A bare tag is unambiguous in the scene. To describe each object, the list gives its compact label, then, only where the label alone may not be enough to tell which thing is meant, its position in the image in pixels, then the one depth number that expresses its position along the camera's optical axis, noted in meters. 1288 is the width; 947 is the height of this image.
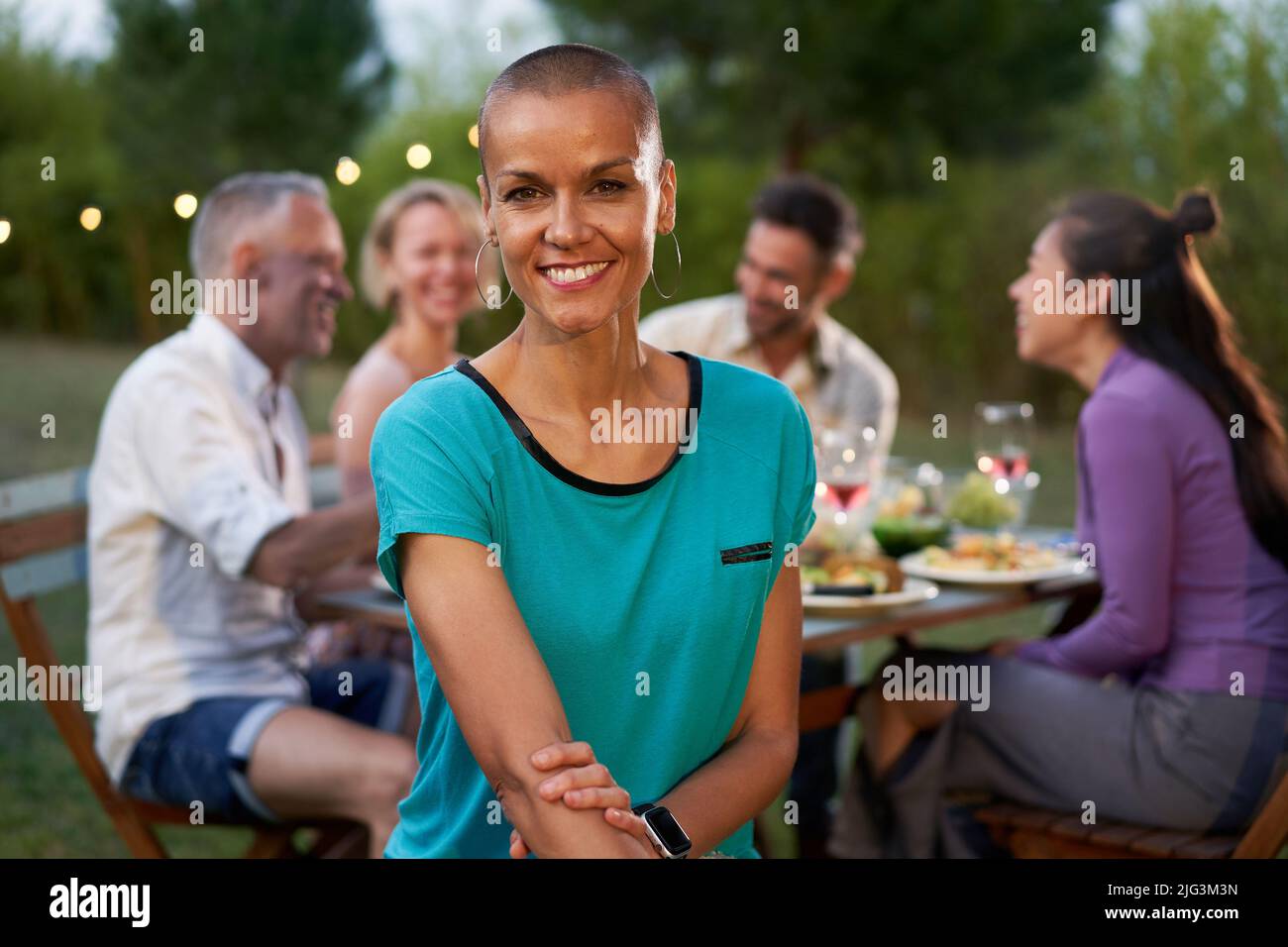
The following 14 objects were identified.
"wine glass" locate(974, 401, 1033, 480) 3.87
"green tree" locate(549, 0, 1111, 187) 9.72
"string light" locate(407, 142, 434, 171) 3.07
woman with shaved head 1.76
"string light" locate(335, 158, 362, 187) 3.29
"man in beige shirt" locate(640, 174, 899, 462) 4.79
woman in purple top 3.05
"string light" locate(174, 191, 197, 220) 3.12
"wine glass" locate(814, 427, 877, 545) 3.54
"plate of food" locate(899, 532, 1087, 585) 3.45
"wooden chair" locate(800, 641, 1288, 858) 2.83
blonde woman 4.40
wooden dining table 3.04
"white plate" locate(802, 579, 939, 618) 3.11
